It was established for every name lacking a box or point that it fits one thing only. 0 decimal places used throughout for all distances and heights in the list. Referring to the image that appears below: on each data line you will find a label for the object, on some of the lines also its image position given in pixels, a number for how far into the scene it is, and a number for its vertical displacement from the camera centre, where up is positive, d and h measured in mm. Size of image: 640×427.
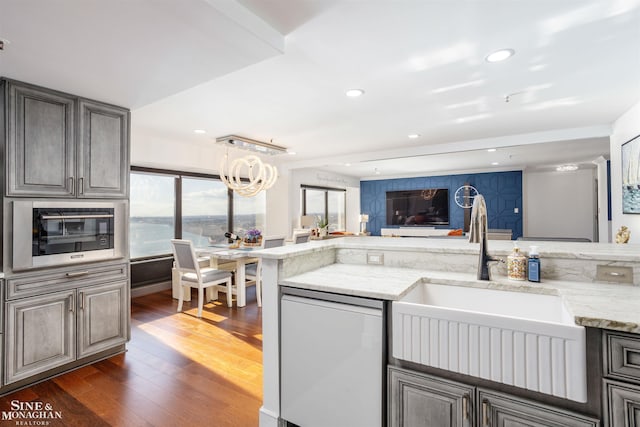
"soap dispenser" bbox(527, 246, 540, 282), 1601 -254
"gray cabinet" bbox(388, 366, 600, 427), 1147 -732
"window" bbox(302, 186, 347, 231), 8344 +329
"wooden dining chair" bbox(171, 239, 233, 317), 3809 -709
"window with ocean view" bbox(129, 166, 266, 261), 4969 +98
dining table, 3992 -588
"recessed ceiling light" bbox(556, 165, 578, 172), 6838 +1020
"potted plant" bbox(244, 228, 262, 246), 4730 -326
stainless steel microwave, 2229 -118
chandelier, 4273 +719
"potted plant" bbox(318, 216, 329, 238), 7493 -296
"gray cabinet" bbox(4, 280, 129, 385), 2180 -823
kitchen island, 1434 -326
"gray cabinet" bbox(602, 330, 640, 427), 1040 -534
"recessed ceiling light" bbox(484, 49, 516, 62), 2174 +1098
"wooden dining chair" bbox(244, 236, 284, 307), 4166 -719
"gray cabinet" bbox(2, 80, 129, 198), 2178 +537
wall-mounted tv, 9219 +252
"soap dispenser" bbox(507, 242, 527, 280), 1649 -263
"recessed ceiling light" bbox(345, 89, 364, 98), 2865 +1106
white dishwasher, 1457 -692
